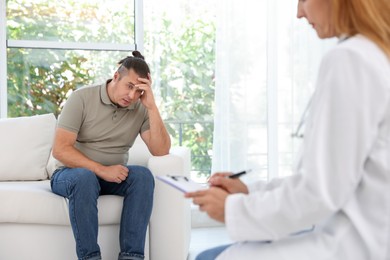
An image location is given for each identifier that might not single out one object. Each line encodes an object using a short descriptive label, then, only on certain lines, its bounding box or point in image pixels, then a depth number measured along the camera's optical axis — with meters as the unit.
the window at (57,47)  4.21
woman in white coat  0.89
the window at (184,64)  4.38
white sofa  2.67
